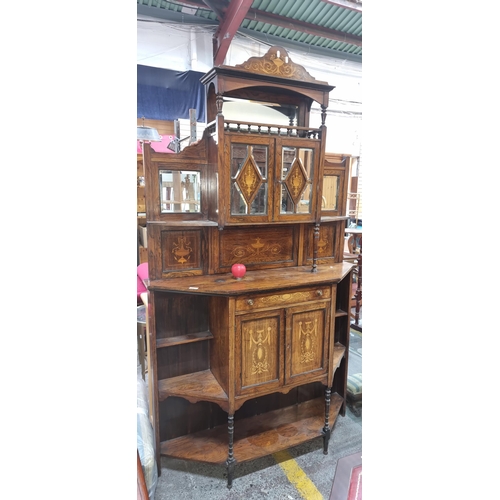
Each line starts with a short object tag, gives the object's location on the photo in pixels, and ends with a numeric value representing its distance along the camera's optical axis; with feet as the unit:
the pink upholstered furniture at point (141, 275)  7.26
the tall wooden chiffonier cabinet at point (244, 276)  4.90
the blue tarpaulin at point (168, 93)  10.55
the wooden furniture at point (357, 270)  10.79
